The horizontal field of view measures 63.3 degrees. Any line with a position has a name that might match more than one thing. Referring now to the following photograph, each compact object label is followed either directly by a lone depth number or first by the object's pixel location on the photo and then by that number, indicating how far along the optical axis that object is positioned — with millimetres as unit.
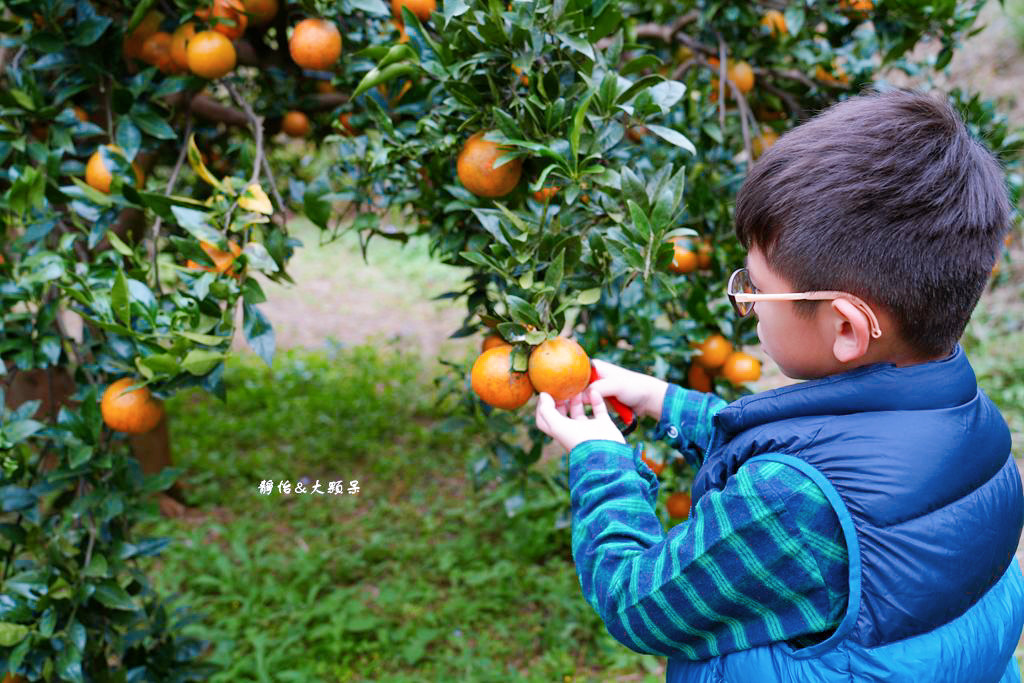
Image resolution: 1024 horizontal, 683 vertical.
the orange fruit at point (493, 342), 1422
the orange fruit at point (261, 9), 1669
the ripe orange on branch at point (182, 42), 1585
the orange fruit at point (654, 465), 1600
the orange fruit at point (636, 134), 1505
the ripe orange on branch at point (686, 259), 1670
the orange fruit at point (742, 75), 1950
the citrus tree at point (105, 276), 1314
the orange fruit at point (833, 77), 2031
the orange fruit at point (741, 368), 1677
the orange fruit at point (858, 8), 1793
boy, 810
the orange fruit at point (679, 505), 1757
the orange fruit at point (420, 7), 1455
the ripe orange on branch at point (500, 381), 1089
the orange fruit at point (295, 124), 2166
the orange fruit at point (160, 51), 1631
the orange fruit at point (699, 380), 1751
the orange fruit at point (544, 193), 1219
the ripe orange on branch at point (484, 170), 1205
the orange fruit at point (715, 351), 1691
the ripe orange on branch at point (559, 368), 1026
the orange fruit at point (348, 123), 1737
